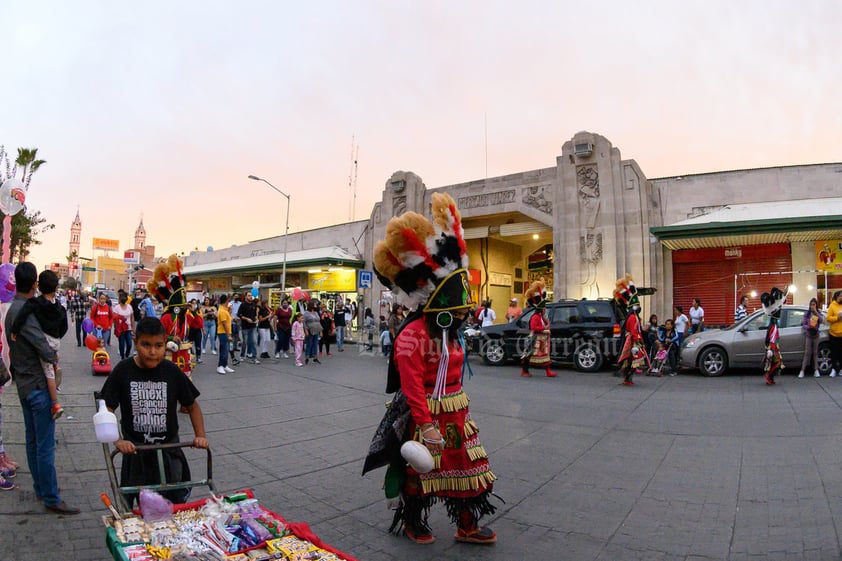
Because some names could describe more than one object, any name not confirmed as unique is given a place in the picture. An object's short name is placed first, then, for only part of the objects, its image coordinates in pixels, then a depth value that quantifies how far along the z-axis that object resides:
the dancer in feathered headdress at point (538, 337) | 12.19
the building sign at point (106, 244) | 121.56
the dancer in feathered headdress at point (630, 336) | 10.59
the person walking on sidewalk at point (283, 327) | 15.23
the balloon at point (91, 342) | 4.06
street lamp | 29.05
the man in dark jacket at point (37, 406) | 3.77
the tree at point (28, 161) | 14.17
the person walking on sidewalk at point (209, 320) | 16.16
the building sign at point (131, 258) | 51.39
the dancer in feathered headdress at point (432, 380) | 3.36
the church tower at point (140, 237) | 142.12
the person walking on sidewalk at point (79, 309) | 18.68
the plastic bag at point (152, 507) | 2.64
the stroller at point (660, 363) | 12.60
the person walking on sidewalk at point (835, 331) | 10.72
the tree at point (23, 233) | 18.99
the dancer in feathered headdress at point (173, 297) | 8.73
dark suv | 13.20
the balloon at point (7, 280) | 4.91
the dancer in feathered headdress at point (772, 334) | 10.13
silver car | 11.48
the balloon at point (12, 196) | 5.54
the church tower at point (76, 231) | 135.50
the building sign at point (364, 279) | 22.28
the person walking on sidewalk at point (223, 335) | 11.73
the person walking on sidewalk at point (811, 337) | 10.98
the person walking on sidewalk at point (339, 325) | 20.36
